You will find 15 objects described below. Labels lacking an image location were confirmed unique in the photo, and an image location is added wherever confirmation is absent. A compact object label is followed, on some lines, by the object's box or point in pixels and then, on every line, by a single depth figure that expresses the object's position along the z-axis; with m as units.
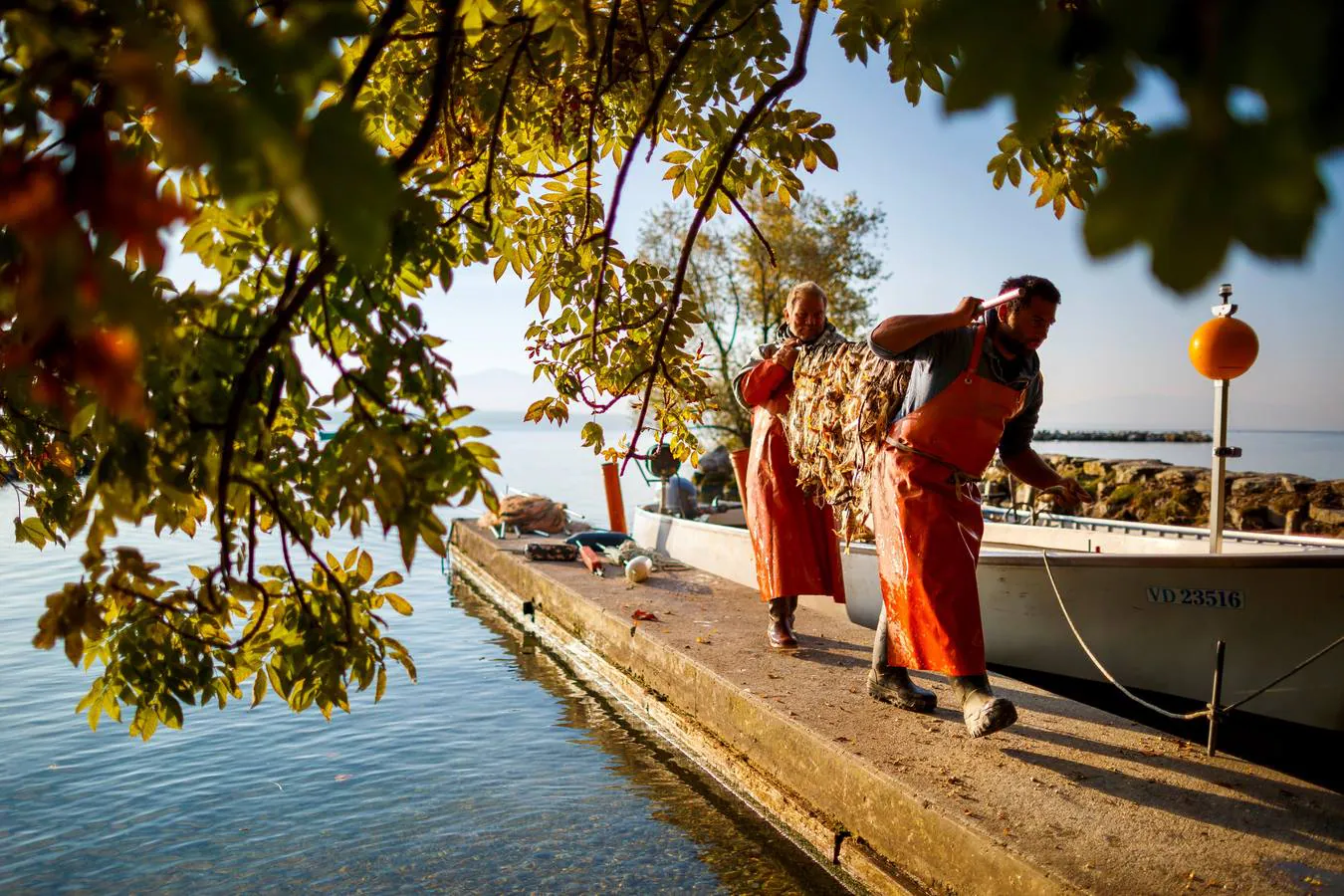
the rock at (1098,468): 20.53
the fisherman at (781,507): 6.20
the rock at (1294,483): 15.15
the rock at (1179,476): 18.27
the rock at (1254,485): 15.62
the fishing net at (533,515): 15.98
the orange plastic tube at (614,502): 14.80
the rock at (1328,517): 13.53
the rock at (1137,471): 19.28
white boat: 5.03
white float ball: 9.87
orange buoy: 5.00
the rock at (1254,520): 14.75
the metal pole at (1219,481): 5.28
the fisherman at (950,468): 4.26
